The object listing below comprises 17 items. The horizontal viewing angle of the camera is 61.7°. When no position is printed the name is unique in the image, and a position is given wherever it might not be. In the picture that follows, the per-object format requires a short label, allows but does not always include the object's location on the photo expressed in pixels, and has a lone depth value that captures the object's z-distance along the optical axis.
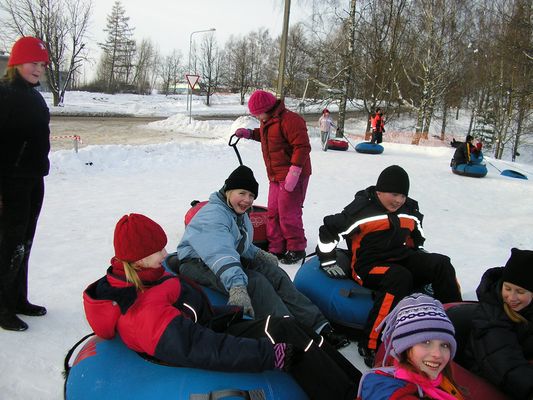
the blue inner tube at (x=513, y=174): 12.36
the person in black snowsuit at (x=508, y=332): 2.15
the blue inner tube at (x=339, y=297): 3.15
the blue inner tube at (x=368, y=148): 14.48
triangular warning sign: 17.55
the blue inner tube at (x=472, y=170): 11.22
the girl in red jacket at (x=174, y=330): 1.95
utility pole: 13.76
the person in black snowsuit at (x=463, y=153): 11.27
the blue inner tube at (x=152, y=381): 1.90
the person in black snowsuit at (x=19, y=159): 2.77
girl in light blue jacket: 2.81
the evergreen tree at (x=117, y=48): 45.84
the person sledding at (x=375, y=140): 14.49
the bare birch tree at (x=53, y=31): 22.20
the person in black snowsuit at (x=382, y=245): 3.18
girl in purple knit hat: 1.79
